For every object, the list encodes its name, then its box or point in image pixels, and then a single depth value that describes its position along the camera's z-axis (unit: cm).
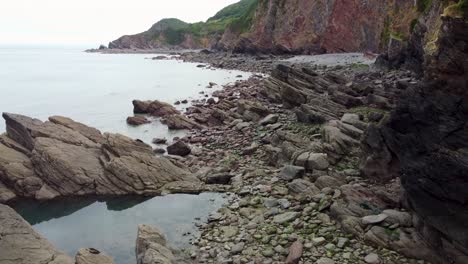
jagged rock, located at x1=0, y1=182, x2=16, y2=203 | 2520
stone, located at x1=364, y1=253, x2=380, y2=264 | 1494
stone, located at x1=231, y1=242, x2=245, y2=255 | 1731
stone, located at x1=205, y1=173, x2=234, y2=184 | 2608
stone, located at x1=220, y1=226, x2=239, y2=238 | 1889
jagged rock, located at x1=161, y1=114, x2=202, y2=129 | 4369
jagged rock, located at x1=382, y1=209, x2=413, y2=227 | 1616
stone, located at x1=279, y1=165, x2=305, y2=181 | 2388
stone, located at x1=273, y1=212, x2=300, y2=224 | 1922
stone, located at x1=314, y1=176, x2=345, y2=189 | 2156
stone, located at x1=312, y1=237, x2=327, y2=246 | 1675
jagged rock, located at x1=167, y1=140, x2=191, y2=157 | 3306
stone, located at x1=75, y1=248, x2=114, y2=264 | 1561
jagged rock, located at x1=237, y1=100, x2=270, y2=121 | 3981
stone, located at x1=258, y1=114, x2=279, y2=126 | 3637
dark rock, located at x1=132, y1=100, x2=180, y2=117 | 5241
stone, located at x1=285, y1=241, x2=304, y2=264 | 1582
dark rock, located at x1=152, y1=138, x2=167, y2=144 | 3870
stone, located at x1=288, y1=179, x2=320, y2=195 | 2159
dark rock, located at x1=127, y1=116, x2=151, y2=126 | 4856
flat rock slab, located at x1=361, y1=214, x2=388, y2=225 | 1658
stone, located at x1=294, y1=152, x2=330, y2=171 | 2364
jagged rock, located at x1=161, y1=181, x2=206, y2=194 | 2557
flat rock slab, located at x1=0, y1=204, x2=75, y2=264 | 1506
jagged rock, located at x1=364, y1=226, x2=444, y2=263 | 1470
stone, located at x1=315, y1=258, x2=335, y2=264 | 1541
